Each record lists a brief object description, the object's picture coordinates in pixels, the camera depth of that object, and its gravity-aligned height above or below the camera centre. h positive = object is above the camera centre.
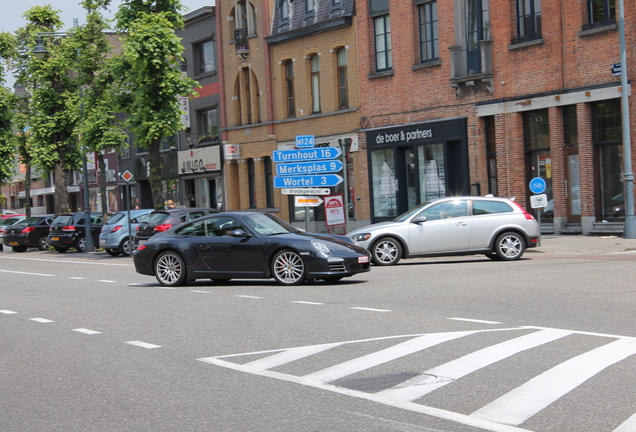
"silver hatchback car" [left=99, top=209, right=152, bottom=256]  29.14 -0.72
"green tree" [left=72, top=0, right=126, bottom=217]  36.06 +5.37
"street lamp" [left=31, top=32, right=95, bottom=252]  34.09 +0.07
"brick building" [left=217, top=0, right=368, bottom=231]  34.28 +4.77
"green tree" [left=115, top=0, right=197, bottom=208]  30.34 +4.90
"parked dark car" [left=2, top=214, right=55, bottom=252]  38.59 -0.89
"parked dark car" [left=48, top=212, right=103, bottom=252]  34.50 -0.76
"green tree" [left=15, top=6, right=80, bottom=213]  40.69 +5.12
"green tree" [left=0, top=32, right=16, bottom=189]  43.88 +5.08
